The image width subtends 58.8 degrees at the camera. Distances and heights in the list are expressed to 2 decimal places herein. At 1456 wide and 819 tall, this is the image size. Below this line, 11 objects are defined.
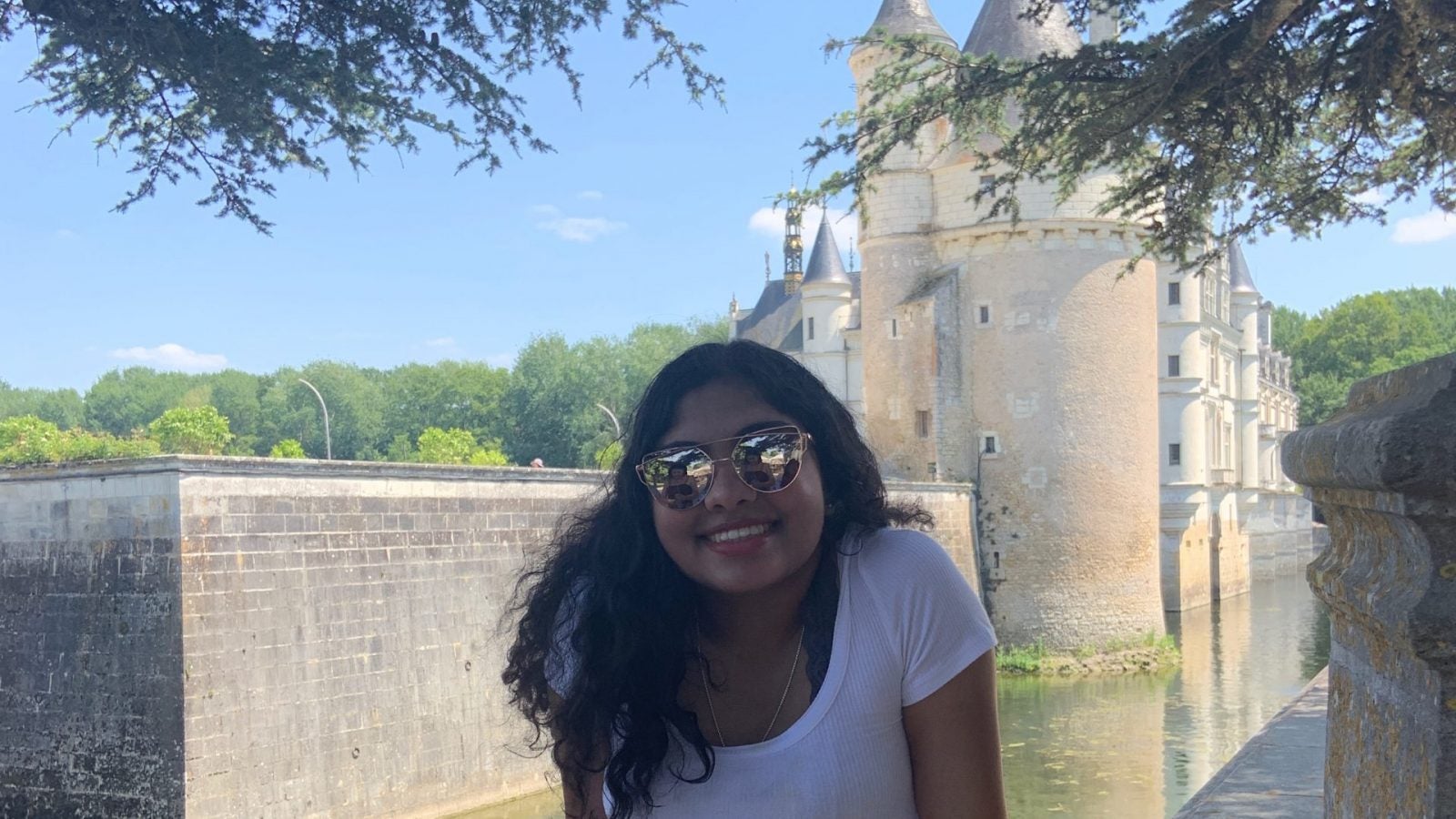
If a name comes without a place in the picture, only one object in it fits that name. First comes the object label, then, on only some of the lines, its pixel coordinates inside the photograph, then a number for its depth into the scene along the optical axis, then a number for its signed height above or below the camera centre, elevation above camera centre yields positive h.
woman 1.72 -0.26
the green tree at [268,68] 4.83 +1.54
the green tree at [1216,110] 5.38 +1.57
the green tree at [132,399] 61.72 +3.10
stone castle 23.80 +1.40
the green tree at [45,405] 61.12 +2.76
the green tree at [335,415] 54.97 +1.84
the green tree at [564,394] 48.22 +2.28
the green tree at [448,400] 54.06 +2.41
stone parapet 1.52 -0.19
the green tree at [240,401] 57.09 +2.71
